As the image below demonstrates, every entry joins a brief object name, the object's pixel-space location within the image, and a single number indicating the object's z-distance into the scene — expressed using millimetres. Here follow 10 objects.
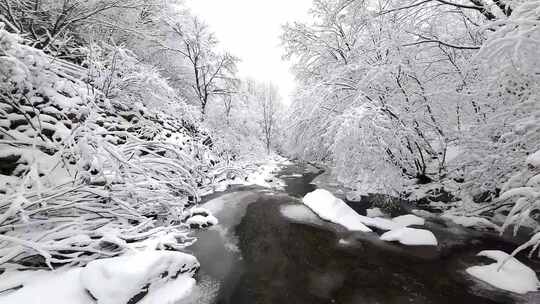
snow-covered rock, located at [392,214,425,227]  7219
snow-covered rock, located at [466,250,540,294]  4246
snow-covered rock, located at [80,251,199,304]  3672
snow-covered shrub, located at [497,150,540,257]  2893
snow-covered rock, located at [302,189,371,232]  7070
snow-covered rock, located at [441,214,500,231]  6792
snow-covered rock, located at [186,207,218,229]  7148
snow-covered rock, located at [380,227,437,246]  6008
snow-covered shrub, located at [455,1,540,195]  3393
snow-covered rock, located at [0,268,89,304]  3445
